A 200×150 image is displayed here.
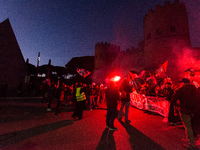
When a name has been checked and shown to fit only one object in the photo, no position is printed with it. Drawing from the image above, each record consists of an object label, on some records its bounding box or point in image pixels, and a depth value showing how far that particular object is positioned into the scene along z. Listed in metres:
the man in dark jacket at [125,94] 5.73
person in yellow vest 6.00
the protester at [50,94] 8.20
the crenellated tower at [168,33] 19.34
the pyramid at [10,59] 20.28
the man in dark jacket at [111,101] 4.73
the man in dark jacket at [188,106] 3.21
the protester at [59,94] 6.74
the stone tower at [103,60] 40.41
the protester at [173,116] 5.34
